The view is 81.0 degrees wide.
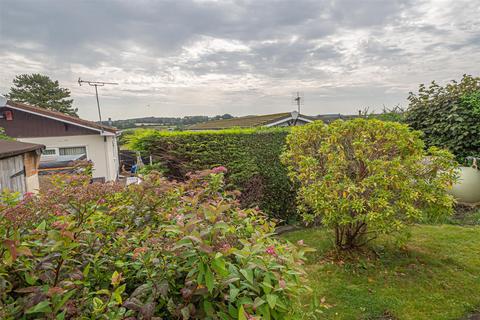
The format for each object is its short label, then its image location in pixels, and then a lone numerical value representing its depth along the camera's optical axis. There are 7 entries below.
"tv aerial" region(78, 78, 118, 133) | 10.28
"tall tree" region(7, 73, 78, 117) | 28.33
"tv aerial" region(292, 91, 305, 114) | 11.34
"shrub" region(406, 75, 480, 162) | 6.72
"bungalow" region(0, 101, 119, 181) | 11.49
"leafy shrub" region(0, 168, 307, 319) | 0.96
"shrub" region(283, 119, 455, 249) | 3.71
